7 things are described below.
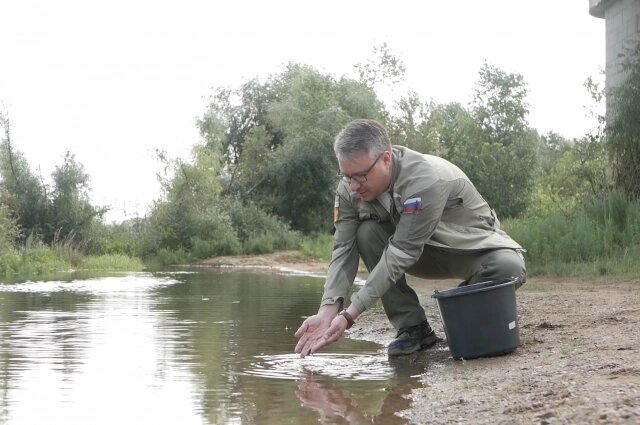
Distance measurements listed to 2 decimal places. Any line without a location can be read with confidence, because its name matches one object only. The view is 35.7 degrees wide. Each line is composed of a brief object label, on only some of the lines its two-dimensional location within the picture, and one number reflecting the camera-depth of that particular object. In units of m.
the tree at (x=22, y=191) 29.48
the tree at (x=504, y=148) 36.22
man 5.02
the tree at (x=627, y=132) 13.84
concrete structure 15.15
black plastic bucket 5.05
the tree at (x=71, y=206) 29.58
